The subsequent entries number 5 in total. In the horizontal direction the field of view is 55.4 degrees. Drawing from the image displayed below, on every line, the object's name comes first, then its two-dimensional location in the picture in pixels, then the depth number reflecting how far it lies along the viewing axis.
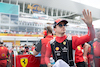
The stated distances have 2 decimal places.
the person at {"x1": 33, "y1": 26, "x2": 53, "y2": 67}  1.80
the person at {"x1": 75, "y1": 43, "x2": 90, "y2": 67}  1.98
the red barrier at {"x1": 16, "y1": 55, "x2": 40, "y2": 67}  1.95
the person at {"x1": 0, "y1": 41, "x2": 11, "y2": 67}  2.86
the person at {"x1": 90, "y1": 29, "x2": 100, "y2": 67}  1.90
